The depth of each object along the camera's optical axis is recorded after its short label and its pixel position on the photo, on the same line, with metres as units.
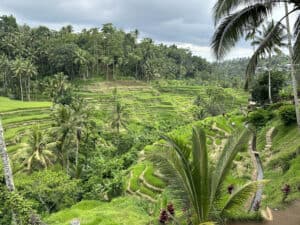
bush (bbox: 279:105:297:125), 16.39
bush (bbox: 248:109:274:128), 20.87
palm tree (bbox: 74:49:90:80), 58.72
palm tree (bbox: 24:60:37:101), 51.06
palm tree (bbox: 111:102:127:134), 34.59
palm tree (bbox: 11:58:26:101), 50.16
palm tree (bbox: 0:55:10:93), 52.78
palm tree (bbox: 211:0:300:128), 7.47
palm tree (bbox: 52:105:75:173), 24.08
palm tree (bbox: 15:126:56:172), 22.77
